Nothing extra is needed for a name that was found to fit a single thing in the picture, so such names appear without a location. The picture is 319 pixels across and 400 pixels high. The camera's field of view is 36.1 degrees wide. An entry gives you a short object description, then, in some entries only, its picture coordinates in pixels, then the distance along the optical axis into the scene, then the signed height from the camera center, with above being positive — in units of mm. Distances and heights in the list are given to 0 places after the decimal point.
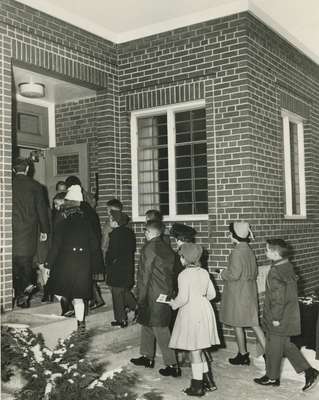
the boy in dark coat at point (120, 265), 6605 -722
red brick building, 7094 +1482
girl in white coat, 5238 -1156
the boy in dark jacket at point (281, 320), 5426 -1228
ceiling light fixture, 7863 +2013
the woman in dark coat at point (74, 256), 6008 -530
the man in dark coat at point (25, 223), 6410 -119
